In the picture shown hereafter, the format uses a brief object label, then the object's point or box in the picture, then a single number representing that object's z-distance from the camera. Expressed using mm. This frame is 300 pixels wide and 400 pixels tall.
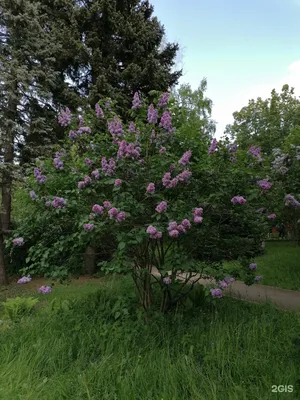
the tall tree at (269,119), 21484
